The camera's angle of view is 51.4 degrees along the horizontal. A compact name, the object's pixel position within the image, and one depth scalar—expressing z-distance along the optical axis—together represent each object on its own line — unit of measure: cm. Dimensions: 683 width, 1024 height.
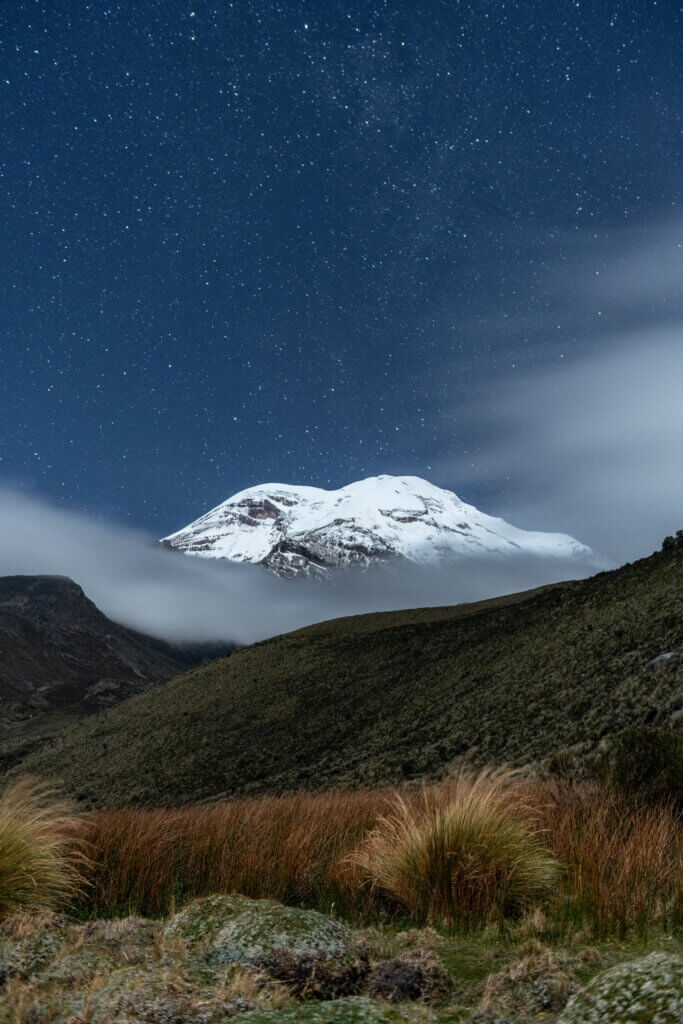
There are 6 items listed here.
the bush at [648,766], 797
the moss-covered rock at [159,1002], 298
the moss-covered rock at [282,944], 386
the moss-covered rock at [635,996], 227
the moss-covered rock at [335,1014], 288
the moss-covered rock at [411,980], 373
